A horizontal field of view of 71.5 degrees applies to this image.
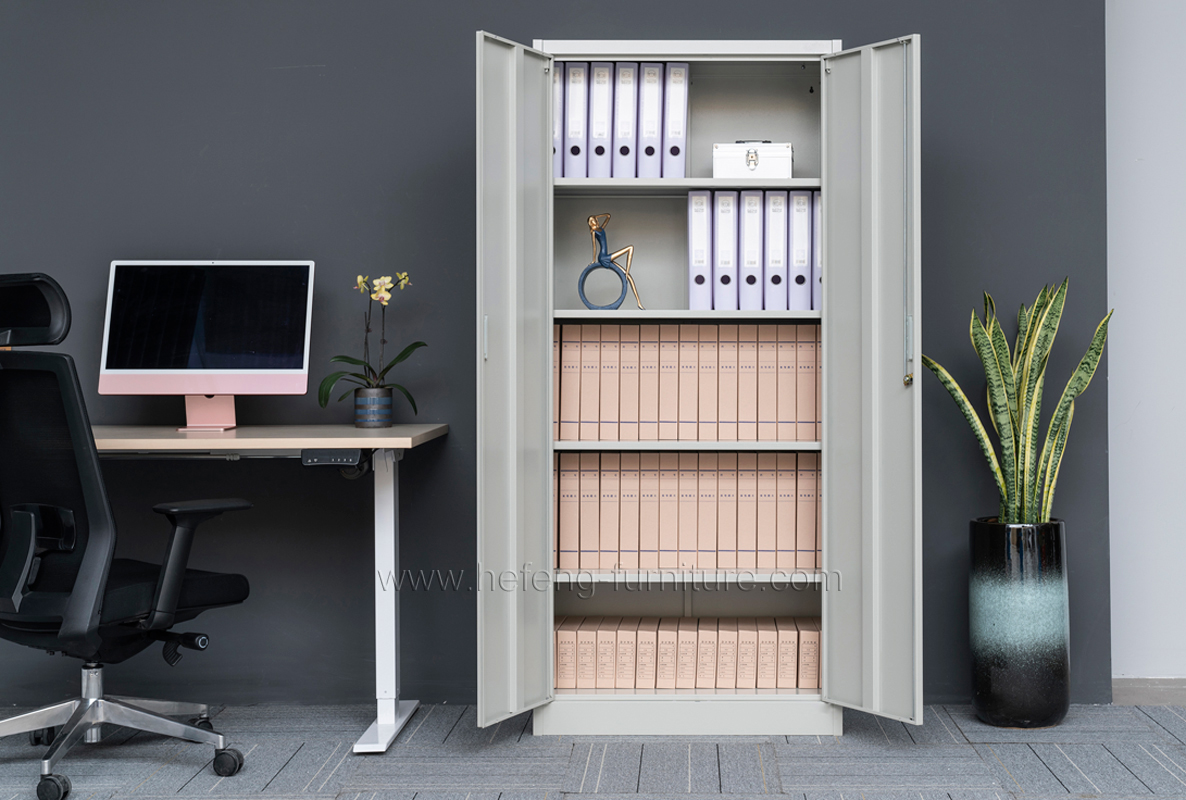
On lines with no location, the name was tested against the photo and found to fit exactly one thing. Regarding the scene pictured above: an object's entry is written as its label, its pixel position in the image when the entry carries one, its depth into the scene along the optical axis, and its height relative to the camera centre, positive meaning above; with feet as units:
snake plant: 7.53 -0.03
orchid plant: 7.82 +0.43
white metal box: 7.59 +2.22
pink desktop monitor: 7.73 +0.63
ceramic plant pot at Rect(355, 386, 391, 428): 7.68 -0.09
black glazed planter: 7.45 -2.02
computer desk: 6.74 -0.46
